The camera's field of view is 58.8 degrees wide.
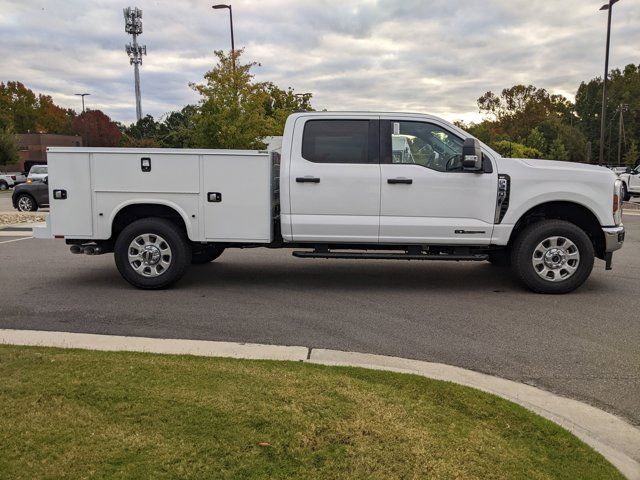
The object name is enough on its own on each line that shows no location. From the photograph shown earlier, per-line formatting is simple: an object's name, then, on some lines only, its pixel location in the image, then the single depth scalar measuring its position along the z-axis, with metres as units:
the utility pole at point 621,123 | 61.53
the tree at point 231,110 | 20.38
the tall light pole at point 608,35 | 24.46
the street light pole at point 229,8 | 25.79
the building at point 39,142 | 86.56
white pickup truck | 6.84
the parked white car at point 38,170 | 28.42
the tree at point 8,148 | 53.28
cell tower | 82.25
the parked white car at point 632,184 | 23.89
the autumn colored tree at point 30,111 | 99.31
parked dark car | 19.53
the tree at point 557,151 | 48.12
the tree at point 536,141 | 48.91
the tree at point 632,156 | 59.19
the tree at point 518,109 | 63.23
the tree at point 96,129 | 89.69
